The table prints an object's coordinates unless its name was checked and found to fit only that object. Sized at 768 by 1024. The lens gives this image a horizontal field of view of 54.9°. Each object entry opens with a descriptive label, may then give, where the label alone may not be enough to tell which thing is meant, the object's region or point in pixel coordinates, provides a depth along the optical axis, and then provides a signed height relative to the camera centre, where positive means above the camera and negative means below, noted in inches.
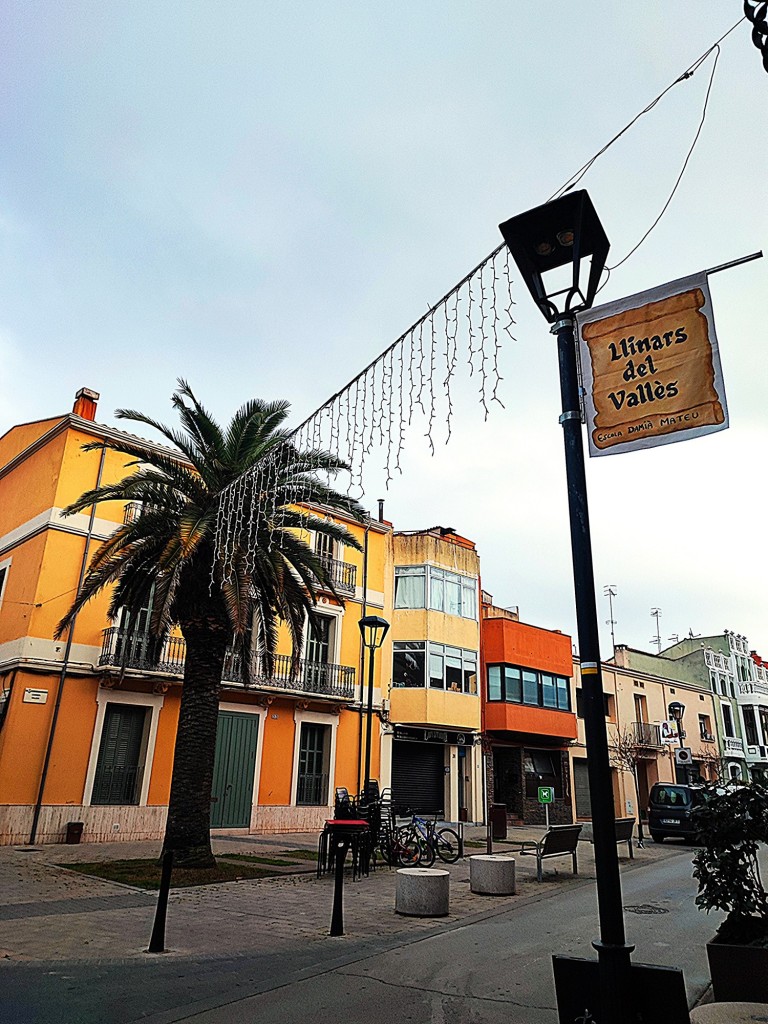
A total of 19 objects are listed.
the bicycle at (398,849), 576.7 -37.2
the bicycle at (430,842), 576.1 -32.4
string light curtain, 213.2 +135.9
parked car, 908.0 -4.3
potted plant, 201.5 -21.7
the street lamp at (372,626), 636.7 +138.9
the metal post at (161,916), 273.6 -43.7
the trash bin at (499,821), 778.6 -20.2
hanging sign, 175.5 +100.2
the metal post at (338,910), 312.0 -44.9
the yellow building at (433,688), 1087.6 +155.7
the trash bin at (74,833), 706.8 -39.9
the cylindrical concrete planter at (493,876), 442.0 -42.1
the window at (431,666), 1103.0 +188.1
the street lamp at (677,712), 1049.7 +130.6
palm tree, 499.2 +159.3
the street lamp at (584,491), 145.5 +69.0
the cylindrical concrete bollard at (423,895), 365.4 -44.5
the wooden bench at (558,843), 501.7 -26.6
